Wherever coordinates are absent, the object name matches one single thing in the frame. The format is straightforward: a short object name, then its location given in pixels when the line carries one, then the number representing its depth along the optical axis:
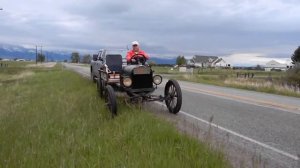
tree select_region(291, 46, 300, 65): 55.03
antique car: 6.77
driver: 7.65
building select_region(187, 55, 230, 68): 90.24
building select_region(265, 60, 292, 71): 98.82
